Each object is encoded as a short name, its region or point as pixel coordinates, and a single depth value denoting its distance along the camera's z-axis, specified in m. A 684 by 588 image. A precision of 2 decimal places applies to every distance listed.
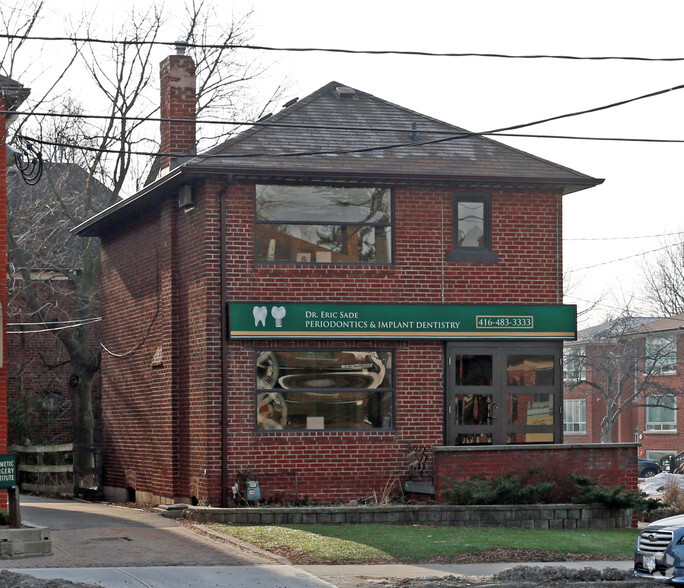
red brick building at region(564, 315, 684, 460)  58.97
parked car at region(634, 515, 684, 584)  12.56
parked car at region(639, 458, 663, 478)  54.30
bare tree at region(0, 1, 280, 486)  30.59
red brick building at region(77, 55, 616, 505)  20.58
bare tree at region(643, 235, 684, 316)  71.81
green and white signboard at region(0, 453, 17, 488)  15.43
